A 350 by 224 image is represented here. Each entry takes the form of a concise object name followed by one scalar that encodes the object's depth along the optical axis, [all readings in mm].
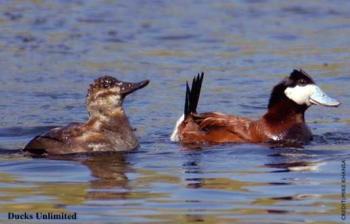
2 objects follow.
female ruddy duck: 11789
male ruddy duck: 12766
